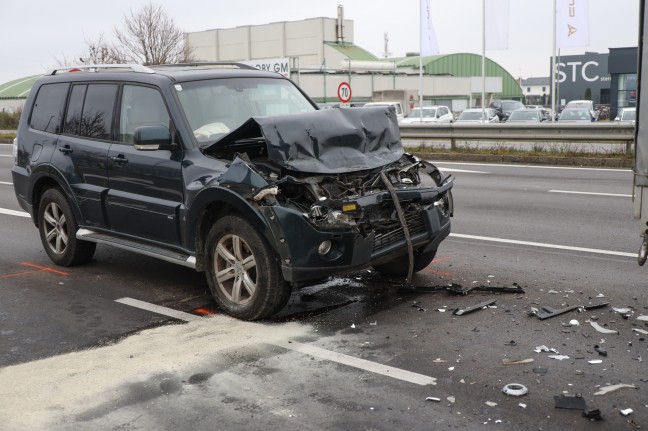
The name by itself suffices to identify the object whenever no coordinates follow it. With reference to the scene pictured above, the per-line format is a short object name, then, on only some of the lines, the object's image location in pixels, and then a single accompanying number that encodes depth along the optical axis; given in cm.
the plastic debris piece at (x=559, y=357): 492
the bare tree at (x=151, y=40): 5025
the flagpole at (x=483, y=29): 3164
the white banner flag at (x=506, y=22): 3131
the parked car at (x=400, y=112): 3981
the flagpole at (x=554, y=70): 2992
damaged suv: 568
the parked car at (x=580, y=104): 4397
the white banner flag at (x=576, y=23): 2928
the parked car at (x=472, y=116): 3608
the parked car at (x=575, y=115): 3238
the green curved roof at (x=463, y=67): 7512
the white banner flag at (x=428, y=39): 3397
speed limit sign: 2567
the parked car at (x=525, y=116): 3188
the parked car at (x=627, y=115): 2946
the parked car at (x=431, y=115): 3901
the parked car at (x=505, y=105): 5065
